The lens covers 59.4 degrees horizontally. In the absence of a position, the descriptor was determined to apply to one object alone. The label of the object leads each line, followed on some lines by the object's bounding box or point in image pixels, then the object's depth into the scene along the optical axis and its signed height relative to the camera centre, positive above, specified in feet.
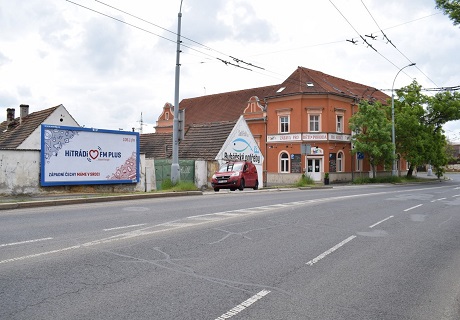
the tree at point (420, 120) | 144.77 +18.42
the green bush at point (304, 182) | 105.77 -3.24
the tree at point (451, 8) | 43.18 +17.62
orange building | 143.33 +16.03
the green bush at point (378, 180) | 139.85 -3.53
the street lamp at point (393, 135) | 134.00 +11.69
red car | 79.82 -1.26
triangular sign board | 97.45 +5.52
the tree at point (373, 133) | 134.51 +12.44
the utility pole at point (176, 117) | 64.34 +8.55
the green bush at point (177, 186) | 63.77 -2.63
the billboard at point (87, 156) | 55.98 +2.09
